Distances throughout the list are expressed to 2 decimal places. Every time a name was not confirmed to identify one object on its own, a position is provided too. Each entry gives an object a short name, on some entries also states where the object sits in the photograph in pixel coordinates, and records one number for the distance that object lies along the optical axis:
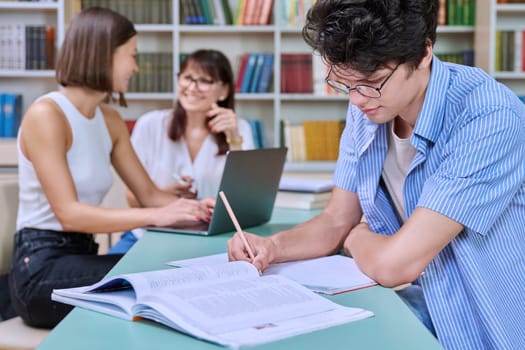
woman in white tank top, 1.96
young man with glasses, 1.27
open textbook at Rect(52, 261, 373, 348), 0.97
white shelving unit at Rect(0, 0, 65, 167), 4.35
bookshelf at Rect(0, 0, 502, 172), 4.41
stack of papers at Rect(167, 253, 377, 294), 1.26
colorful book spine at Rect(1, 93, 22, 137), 4.45
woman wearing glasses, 3.01
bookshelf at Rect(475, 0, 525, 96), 4.27
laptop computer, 1.82
